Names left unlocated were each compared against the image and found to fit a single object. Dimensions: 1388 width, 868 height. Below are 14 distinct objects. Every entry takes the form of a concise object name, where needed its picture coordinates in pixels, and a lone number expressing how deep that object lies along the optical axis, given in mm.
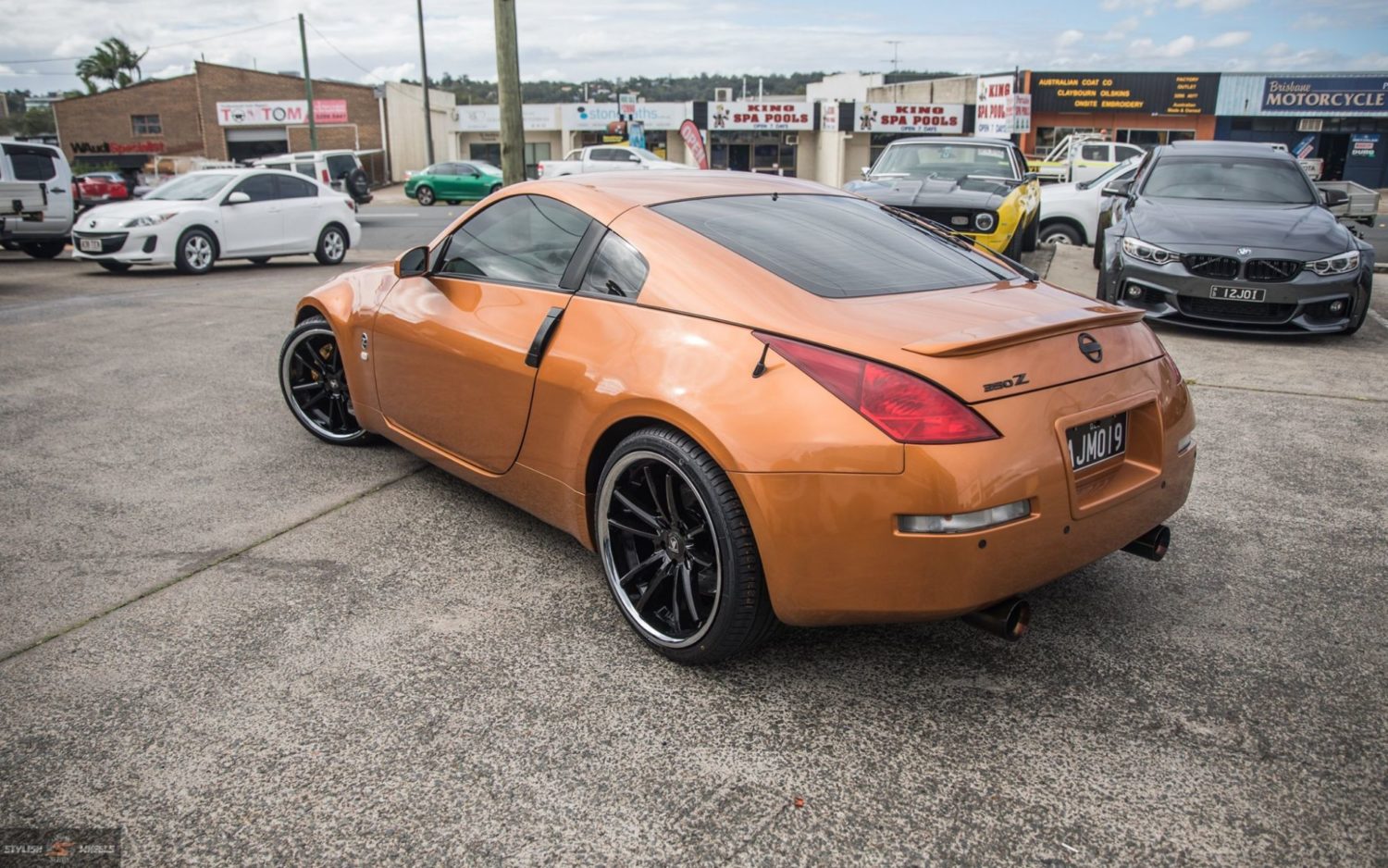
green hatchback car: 32656
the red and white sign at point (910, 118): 46812
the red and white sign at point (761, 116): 49156
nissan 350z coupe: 2395
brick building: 52969
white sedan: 12297
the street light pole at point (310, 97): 39188
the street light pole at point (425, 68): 40500
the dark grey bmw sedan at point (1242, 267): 7305
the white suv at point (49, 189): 14211
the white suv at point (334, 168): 21516
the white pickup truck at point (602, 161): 28125
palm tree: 82188
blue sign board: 39281
